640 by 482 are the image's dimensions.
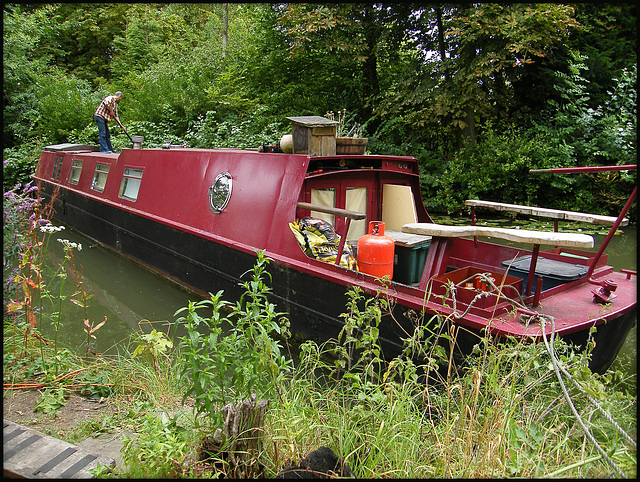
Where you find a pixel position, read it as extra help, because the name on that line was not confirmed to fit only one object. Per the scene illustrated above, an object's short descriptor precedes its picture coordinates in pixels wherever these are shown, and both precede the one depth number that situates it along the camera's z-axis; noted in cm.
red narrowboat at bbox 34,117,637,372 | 403
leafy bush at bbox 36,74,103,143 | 1648
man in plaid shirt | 1022
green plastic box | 538
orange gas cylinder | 481
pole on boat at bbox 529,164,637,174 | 371
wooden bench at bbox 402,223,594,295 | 362
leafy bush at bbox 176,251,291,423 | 241
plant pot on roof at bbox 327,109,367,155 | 593
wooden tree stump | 233
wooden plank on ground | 224
